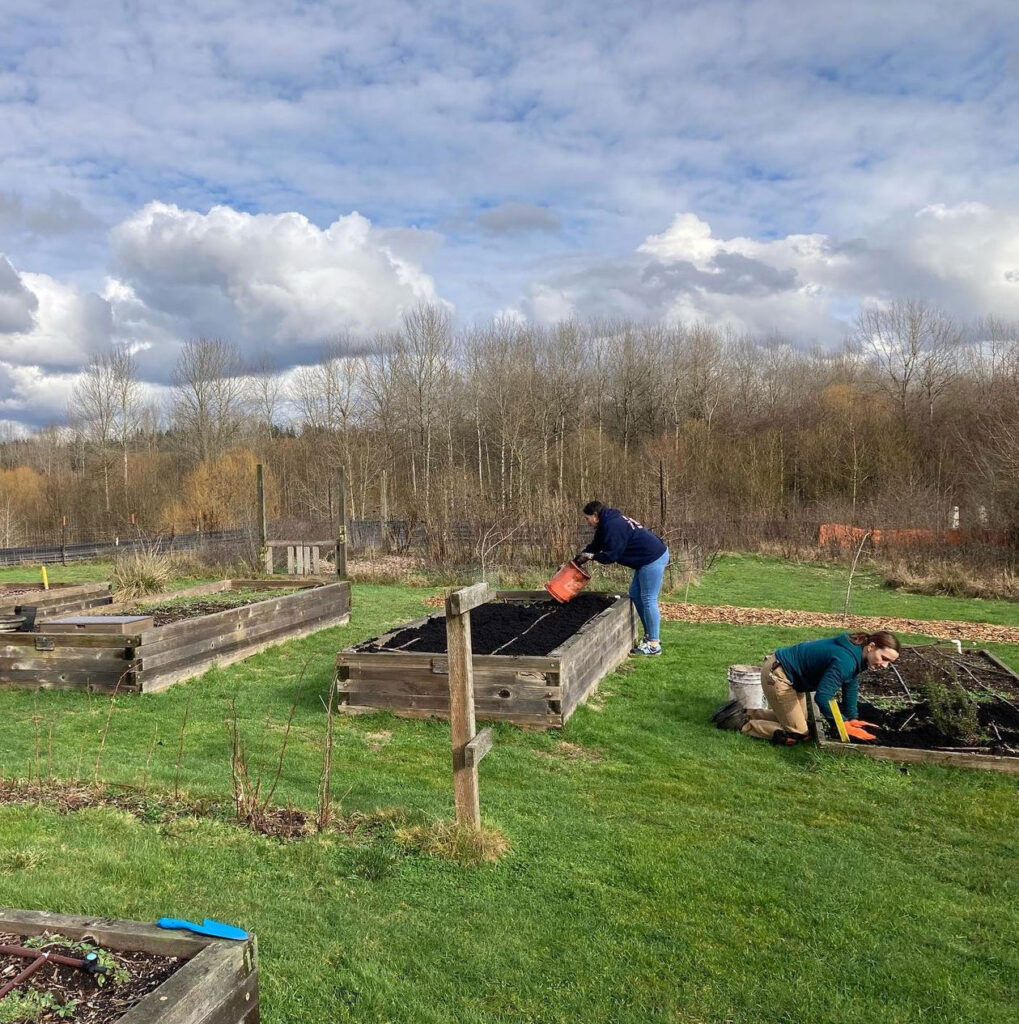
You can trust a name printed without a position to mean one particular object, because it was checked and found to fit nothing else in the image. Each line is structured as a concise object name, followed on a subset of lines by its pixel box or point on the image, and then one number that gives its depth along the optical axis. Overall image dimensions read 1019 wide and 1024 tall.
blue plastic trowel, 2.40
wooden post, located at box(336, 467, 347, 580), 16.17
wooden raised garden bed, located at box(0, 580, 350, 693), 7.48
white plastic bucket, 6.84
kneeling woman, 5.92
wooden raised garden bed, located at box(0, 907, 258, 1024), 2.14
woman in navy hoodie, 9.01
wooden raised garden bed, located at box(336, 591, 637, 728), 6.52
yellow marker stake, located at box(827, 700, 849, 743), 5.93
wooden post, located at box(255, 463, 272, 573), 17.08
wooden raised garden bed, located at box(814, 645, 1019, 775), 5.68
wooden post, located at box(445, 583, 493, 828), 4.10
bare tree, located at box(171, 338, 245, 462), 40.44
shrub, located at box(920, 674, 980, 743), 5.92
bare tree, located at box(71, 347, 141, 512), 36.78
